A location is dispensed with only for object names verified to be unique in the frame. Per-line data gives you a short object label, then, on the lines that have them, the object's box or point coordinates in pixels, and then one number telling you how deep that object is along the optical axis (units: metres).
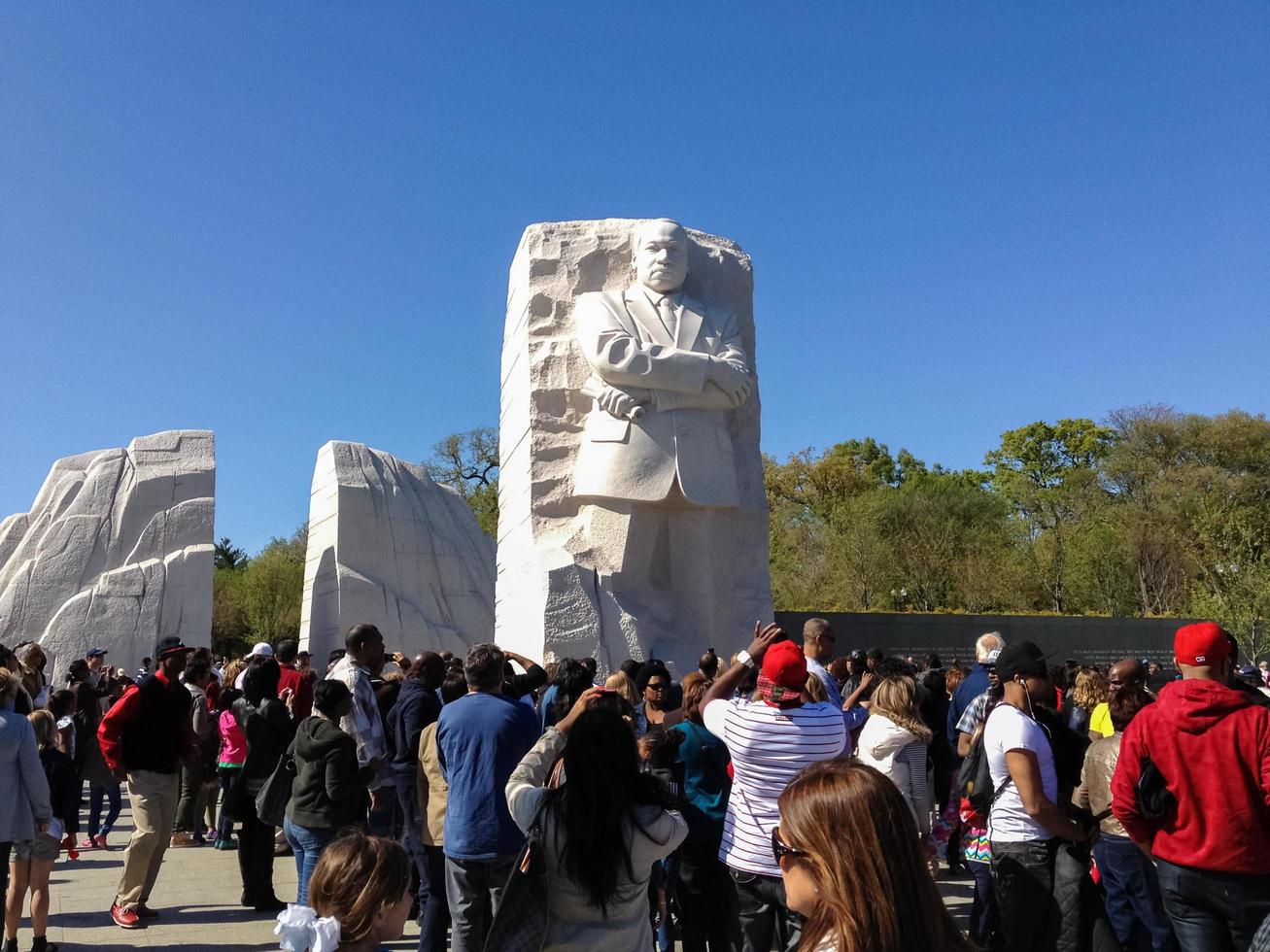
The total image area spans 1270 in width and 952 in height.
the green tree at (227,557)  39.78
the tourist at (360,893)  2.24
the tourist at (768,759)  3.52
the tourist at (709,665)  6.48
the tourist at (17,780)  4.29
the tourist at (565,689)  4.58
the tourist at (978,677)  5.57
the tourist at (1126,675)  4.29
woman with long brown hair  1.61
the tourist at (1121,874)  3.84
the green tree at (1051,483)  29.12
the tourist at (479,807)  3.63
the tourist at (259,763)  5.63
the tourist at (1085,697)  5.31
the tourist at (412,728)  4.79
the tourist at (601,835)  2.78
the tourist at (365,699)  4.62
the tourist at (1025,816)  3.53
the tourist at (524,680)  5.05
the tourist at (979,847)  3.96
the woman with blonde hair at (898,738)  4.71
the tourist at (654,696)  4.86
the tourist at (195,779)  7.43
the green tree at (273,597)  30.69
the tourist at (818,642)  5.35
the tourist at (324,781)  4.39
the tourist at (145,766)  5.49
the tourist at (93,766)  8.20
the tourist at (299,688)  6.03
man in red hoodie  3.01
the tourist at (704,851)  4.04
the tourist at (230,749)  6.50
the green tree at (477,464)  35.97
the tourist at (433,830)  4.26
